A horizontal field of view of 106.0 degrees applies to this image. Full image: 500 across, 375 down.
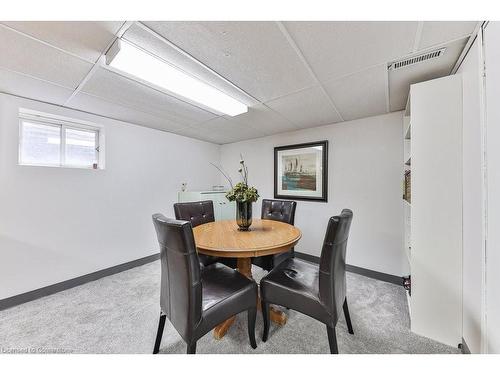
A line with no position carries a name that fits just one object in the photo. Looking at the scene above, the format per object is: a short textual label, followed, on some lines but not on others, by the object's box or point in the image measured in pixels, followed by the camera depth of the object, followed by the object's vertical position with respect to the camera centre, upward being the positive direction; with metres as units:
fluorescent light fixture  1.27 +0.90
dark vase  1.89 -0.28
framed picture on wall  2.90 +0.27
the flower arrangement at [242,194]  1.88 -0.07
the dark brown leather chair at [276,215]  2.11 -0.38
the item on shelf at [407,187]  2.03 +0.01
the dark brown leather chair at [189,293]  1.08 -0.72
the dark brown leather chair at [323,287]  1.22 -0.73
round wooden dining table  1.37 -0.44
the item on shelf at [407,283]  1.90 -0.99
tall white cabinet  1.42 -0.16
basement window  2.13 +0.55
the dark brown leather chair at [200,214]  2.11 -0.35
